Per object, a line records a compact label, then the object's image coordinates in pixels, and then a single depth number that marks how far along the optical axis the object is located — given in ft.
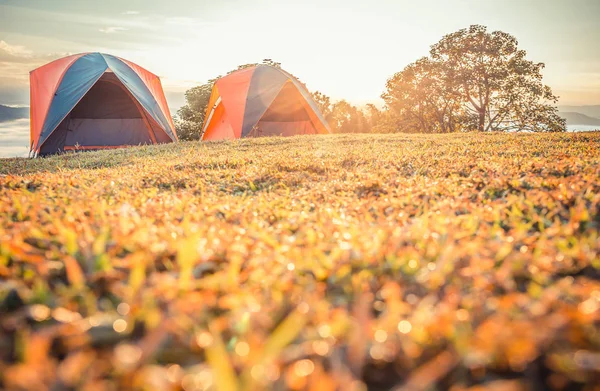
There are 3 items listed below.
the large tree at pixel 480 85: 73.10
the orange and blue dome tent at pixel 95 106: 36.68
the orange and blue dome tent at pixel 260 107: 43.45
